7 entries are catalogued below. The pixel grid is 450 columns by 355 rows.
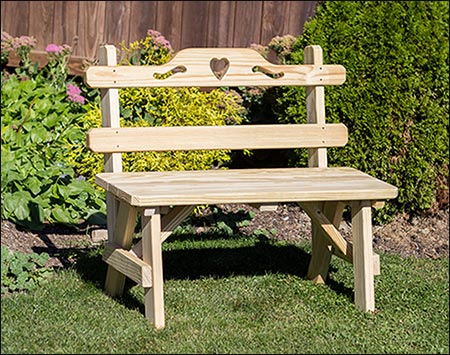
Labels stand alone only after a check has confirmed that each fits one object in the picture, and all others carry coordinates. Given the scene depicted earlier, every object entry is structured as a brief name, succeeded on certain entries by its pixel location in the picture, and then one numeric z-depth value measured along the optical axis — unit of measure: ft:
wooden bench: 19.36
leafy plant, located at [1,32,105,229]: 25.10
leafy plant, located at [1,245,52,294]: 21.67
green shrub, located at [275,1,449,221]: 27.39
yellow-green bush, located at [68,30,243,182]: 27.69
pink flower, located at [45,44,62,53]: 32.46
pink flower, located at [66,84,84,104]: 30.67
